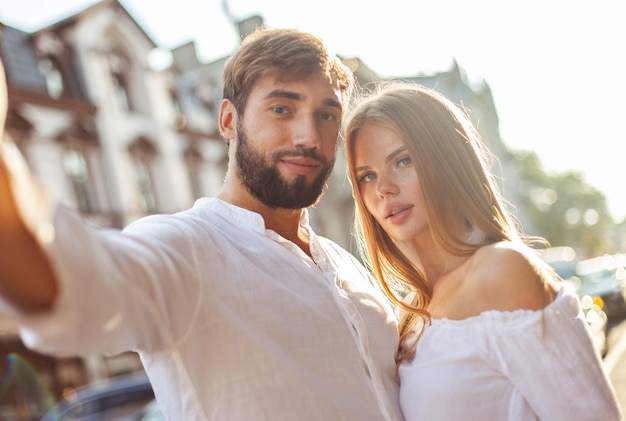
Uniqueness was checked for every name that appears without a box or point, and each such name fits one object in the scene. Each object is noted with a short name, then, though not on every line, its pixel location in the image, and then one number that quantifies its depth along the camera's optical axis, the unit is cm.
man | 116
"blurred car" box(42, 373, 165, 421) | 712
